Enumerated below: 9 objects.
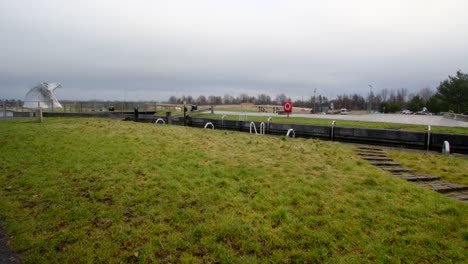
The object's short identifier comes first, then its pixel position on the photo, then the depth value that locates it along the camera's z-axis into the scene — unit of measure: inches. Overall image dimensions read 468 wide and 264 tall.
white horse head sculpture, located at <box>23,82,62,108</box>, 1666.3
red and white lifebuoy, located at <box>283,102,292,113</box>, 906.0
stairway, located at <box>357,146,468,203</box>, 225.5
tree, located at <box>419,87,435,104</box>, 3348.9
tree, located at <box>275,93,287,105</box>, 4148.1
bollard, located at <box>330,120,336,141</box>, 543.5
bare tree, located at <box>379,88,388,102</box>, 3747.5
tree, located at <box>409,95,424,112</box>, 2390.5
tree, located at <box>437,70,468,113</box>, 1627.7
